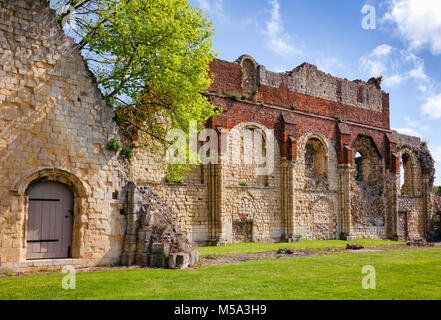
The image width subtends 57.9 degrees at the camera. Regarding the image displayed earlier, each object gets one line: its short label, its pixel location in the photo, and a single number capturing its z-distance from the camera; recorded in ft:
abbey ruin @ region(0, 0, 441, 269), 33.73
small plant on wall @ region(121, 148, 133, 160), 40.24
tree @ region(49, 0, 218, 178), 42.78
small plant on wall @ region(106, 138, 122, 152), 38.04
